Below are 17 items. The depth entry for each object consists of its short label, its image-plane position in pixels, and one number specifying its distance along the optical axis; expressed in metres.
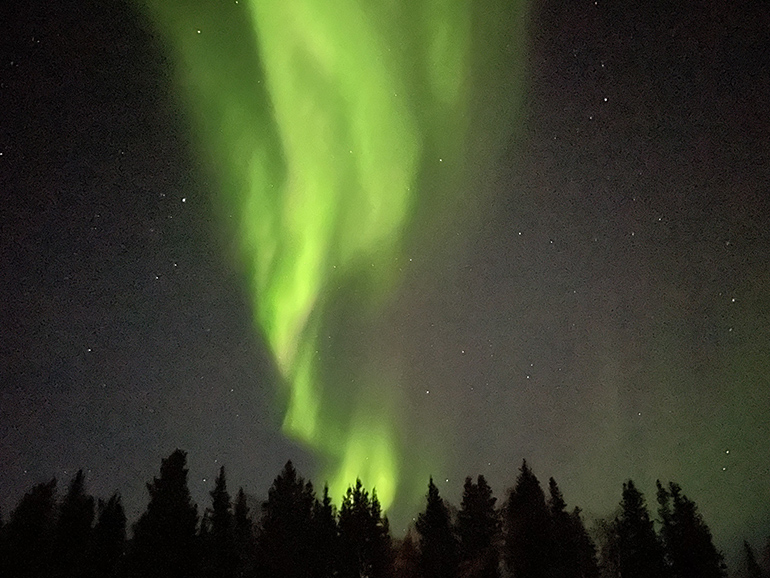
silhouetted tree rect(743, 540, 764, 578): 70.80
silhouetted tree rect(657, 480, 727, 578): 36.69
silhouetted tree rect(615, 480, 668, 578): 37.12
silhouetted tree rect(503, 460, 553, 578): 35.97
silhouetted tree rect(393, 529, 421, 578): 38.97
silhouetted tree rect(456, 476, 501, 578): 36.75
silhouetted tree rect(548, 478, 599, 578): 35.44
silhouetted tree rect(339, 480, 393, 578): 38.56
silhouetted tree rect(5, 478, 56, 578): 32.94
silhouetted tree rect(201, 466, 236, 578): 32.69
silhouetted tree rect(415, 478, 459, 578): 37.16
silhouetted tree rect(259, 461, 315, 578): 35.03
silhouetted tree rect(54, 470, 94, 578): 33.22
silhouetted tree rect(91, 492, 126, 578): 32.75
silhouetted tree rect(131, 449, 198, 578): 30.28
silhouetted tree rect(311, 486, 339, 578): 37.25
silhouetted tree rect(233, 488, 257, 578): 36.72
